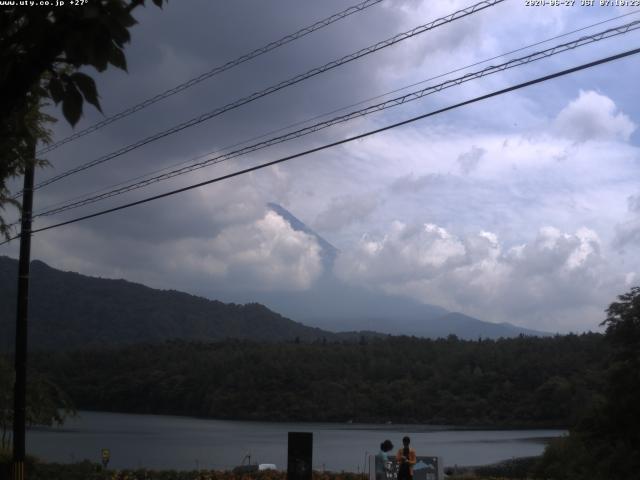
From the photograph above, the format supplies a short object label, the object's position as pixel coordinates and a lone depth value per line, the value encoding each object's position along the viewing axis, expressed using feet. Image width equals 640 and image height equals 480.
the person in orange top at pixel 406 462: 51.34
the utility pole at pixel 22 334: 61.31
